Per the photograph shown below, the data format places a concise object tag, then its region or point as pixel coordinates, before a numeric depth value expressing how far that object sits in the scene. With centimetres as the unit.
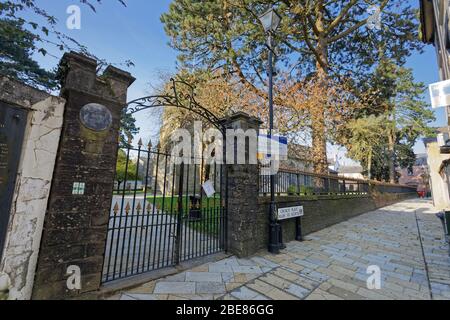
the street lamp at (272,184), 530
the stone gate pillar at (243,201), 489
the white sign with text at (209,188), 486
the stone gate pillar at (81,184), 272
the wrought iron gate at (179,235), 371
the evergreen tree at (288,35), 1016
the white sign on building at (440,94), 314
